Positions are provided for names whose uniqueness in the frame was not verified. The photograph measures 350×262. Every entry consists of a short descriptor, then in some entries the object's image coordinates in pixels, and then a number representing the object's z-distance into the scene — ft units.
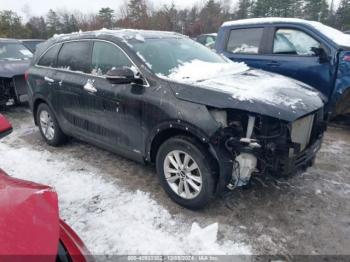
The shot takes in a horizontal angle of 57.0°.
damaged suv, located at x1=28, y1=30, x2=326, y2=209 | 9.75
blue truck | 16.79
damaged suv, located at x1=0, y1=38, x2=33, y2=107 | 23.99
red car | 4.78
